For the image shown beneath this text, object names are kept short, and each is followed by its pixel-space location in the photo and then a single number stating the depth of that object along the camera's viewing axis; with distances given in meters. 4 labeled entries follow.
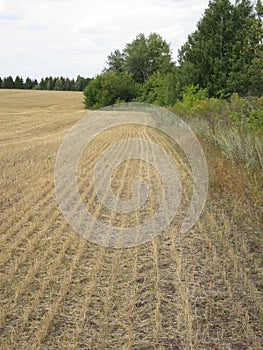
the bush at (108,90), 52.81
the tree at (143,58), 62.09
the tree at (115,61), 65.44
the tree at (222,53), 30.86
